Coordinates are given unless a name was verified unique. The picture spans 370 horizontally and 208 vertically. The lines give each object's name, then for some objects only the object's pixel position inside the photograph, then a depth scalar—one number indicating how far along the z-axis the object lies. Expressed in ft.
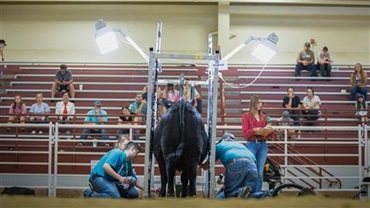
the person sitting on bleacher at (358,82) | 52.70
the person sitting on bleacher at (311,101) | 48.65
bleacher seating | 54.34
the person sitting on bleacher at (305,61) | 59.77
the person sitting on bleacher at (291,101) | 47.67
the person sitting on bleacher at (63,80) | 53.62
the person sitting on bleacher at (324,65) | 59.77
